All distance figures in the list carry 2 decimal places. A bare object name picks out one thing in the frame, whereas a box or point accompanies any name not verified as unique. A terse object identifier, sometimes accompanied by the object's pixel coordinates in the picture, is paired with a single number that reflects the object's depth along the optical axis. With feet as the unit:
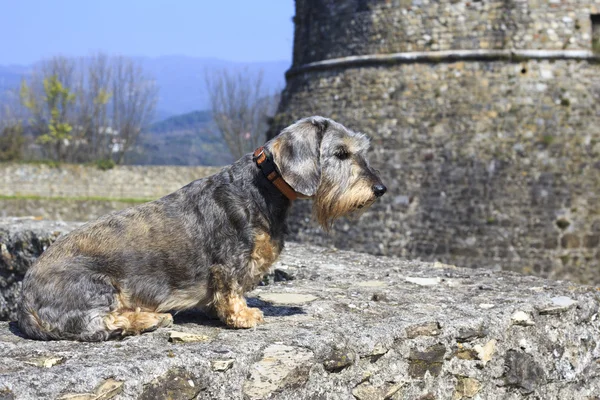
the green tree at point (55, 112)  156.76
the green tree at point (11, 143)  121.03
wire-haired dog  11.27
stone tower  43.37
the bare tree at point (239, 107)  173.68
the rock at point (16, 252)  20.63
